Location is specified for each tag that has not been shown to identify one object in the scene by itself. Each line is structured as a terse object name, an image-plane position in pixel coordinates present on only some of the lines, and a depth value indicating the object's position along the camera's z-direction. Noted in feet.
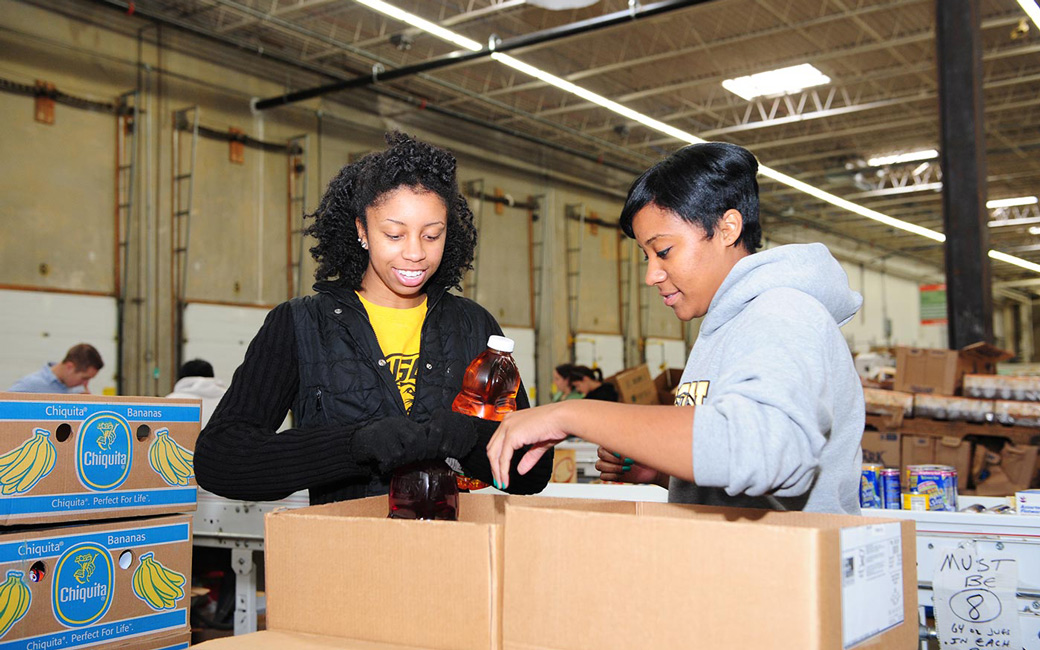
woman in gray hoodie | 3.20
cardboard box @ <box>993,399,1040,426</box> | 15.31
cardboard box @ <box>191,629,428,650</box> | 3.57
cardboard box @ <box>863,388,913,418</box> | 16.14
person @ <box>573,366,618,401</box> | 29.53
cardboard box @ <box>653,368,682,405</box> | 26.89
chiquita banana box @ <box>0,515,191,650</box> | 6.64
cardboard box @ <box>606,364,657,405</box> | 25.23
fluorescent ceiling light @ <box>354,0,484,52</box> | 24.56
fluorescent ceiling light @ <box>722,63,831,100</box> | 35.58
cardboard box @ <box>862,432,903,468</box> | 16.17
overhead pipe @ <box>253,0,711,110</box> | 25.14
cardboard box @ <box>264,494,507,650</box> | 3.33
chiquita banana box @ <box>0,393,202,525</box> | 6.81
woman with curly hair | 4.67
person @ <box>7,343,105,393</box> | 20.67
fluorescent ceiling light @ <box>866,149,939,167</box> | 46.77
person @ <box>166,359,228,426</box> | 19.39
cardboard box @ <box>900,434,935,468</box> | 15.97
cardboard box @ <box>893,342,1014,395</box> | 16.44
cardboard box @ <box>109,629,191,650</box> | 7.12
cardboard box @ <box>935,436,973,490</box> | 15.75
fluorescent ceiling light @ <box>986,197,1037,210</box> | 55.70
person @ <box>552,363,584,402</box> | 30.30
